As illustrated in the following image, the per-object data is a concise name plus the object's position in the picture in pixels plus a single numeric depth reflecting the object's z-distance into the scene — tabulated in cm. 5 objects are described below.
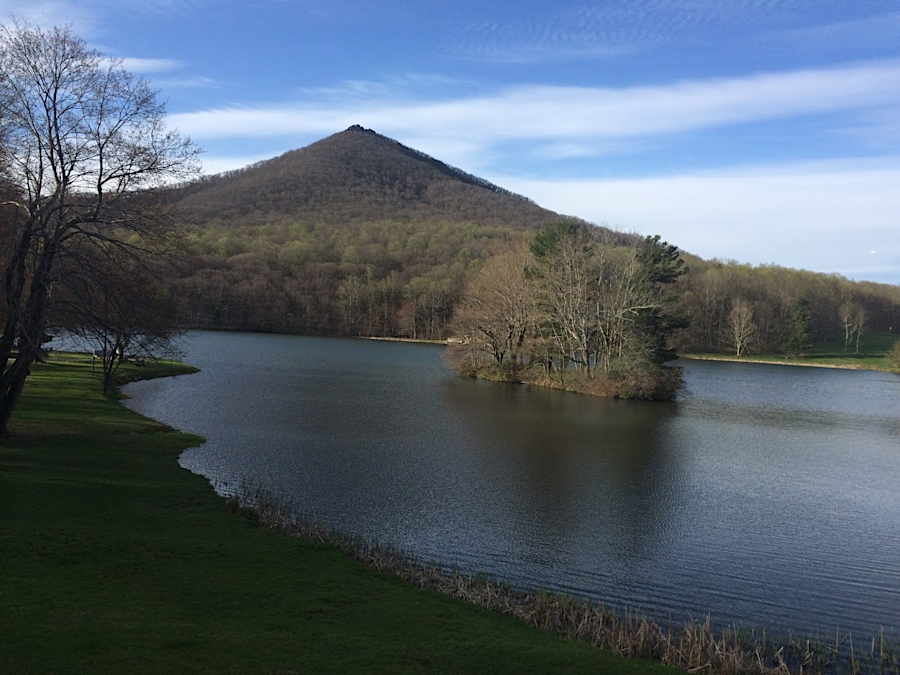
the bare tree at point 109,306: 1739
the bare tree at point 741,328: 9681
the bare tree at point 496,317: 5447
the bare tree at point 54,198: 1656
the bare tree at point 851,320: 10819
